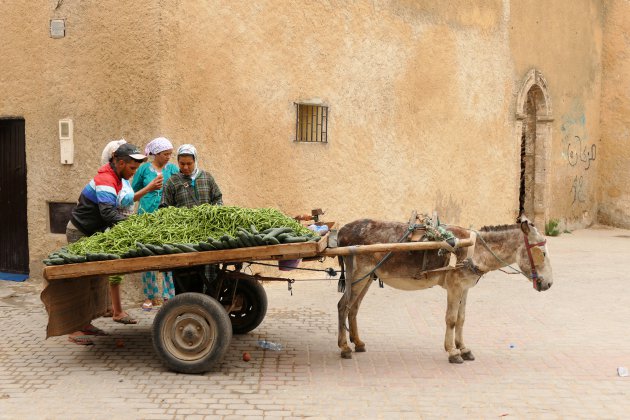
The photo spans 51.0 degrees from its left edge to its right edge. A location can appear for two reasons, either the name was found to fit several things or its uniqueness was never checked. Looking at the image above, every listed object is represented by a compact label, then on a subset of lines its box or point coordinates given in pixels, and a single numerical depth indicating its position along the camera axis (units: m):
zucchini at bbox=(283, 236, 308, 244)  5.01
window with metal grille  9.61
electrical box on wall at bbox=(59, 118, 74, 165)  8.18
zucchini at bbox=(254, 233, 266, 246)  4.96
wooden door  8.85
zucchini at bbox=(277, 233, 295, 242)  5.02
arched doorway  15.70
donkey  5.52
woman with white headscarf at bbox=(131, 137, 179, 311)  6.76
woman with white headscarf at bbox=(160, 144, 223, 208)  6.22
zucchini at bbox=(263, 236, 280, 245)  4.96
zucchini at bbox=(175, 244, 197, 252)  4.99
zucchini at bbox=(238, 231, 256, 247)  4.95
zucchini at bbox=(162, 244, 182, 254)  4.96
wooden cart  4.99
